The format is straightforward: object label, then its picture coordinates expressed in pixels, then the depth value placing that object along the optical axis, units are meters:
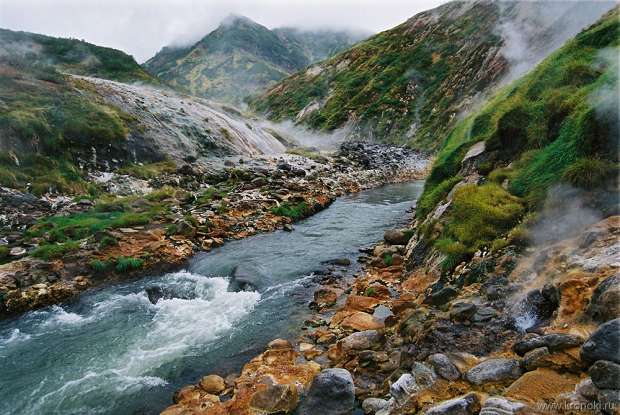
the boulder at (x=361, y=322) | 9.96
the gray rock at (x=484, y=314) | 7.60
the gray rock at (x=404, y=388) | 6.35
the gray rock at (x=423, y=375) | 6.39
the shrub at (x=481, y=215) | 10.16
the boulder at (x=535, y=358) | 5.74
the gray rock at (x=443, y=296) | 9.02
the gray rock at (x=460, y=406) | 5.29
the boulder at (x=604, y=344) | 4.83
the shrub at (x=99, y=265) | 15.30
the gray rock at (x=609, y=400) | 4.39
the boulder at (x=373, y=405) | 6.64
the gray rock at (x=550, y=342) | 5.68
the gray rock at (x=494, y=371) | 5.89
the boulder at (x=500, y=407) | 4.92
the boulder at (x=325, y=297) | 12.31
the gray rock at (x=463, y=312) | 7.81
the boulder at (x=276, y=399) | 7.28
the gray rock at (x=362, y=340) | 8.84
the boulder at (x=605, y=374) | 4.55
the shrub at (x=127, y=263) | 15.62
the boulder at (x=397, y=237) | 16.48
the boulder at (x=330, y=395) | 6.94
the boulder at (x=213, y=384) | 8.47
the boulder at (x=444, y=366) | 6.39
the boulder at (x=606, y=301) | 5.58
